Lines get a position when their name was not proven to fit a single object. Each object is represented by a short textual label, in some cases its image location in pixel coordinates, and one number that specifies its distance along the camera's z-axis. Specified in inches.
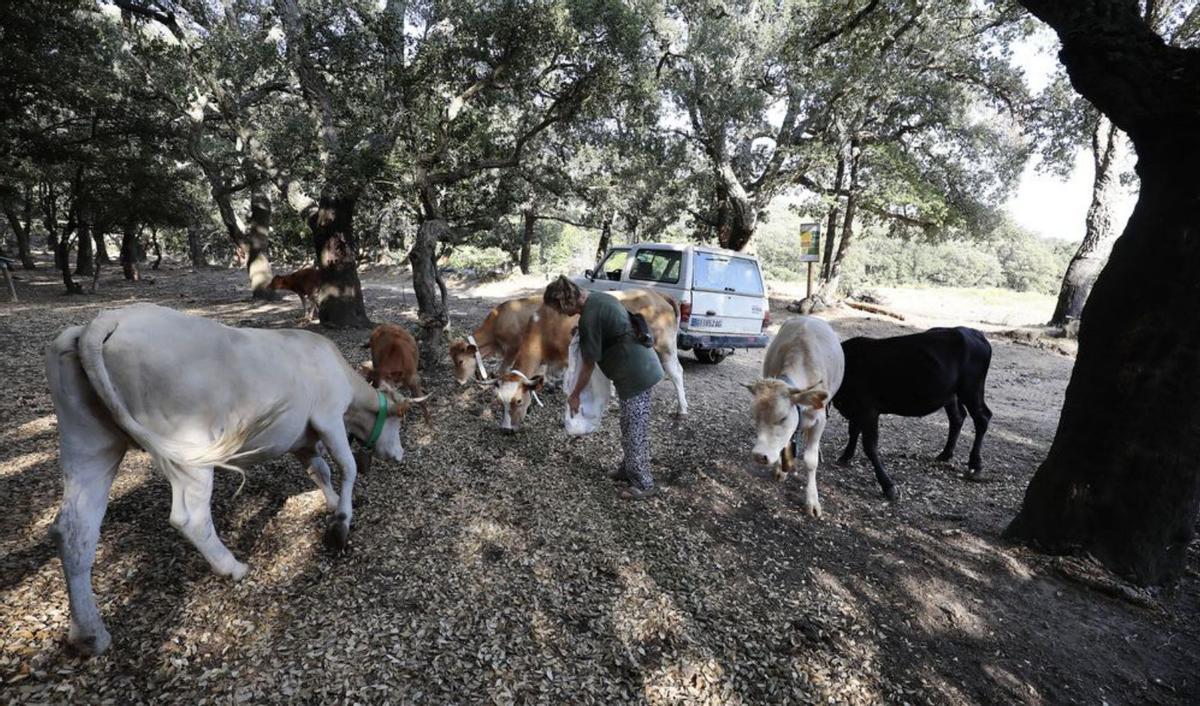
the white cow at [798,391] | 166.6
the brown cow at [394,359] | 215.8
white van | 321.7
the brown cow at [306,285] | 422.6
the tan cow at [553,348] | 217.8
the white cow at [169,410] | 95.1
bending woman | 162.2
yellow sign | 581.3
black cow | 194.9
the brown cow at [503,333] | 258.4
